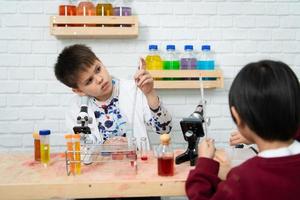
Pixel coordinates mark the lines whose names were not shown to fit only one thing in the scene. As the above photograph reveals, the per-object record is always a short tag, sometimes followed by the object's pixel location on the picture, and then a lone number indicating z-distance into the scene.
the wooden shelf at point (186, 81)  2.34
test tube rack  1.29
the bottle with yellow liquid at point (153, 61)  2.36
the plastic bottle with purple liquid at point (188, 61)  2.37
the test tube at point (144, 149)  1.46
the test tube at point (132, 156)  1.31
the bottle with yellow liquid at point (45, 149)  1.40
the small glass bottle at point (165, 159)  1.23
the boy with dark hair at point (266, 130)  0.92
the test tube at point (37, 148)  1.45
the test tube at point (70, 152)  1.28
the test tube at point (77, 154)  1.27
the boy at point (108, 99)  1.69
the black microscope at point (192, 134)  1.33
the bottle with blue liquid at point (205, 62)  2.38
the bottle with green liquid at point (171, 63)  2.37
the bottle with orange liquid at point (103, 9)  2.30
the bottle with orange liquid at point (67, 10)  2.29
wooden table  1.16
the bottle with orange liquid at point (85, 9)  2.29
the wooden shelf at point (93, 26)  2.26
